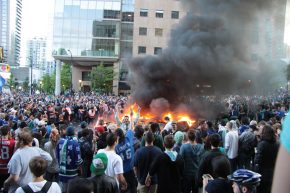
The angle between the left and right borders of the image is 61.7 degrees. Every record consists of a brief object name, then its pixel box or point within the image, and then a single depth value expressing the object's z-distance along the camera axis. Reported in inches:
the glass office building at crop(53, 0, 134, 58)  1487.8
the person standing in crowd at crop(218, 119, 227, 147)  267.3
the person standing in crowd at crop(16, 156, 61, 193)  95.9
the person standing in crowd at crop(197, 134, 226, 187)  144.4
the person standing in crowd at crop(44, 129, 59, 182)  184.2
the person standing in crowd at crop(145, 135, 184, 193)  154.1
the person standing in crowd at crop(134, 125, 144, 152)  208.5
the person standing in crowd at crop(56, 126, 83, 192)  173.7
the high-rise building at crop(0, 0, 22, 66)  5132.8
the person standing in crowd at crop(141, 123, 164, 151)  200.5
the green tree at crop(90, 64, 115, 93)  1455.4
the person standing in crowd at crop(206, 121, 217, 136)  254.7
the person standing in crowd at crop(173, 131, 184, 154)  194.7
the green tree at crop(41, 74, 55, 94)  2233.9
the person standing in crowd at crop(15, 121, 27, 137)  233.0
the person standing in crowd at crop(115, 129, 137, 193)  177.8
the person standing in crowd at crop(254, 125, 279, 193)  173.4
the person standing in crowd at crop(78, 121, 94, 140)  218.9
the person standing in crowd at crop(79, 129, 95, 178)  209.9
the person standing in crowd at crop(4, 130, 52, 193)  135.9
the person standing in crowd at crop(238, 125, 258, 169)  236.6
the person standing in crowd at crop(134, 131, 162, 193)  159.7
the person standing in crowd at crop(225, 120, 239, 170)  233.8
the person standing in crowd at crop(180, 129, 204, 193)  177.1
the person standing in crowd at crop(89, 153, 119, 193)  112.4
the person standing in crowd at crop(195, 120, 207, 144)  190.1
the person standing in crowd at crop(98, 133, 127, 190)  145.0
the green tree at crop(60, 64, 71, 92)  1778.6
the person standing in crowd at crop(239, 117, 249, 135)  267.3
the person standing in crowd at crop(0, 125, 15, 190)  171.9
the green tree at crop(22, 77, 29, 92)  2736.6
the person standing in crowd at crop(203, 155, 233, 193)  104.5
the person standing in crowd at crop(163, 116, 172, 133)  281.2
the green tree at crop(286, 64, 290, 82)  1763.8
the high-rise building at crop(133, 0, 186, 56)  1439.2
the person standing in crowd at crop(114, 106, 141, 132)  279.4
